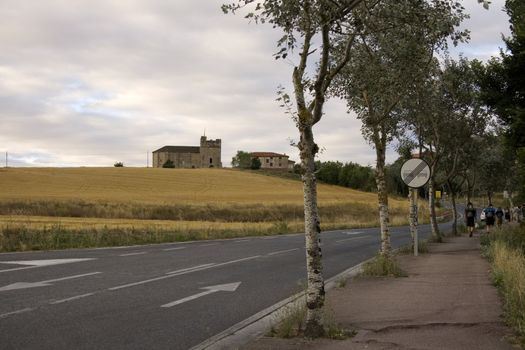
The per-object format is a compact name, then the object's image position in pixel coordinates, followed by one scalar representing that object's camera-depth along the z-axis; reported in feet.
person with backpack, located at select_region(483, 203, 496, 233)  104.76
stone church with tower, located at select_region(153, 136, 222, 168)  594.24
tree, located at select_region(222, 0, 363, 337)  22.07
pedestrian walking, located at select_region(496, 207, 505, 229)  117.40
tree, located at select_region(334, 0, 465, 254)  25.48
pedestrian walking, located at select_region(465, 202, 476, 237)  101.30
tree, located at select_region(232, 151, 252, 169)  557.74
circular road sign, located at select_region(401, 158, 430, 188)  52.85
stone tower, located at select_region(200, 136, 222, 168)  591.78
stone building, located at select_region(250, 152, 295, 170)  645.83
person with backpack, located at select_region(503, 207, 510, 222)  159.86
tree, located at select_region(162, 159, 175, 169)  531.09
